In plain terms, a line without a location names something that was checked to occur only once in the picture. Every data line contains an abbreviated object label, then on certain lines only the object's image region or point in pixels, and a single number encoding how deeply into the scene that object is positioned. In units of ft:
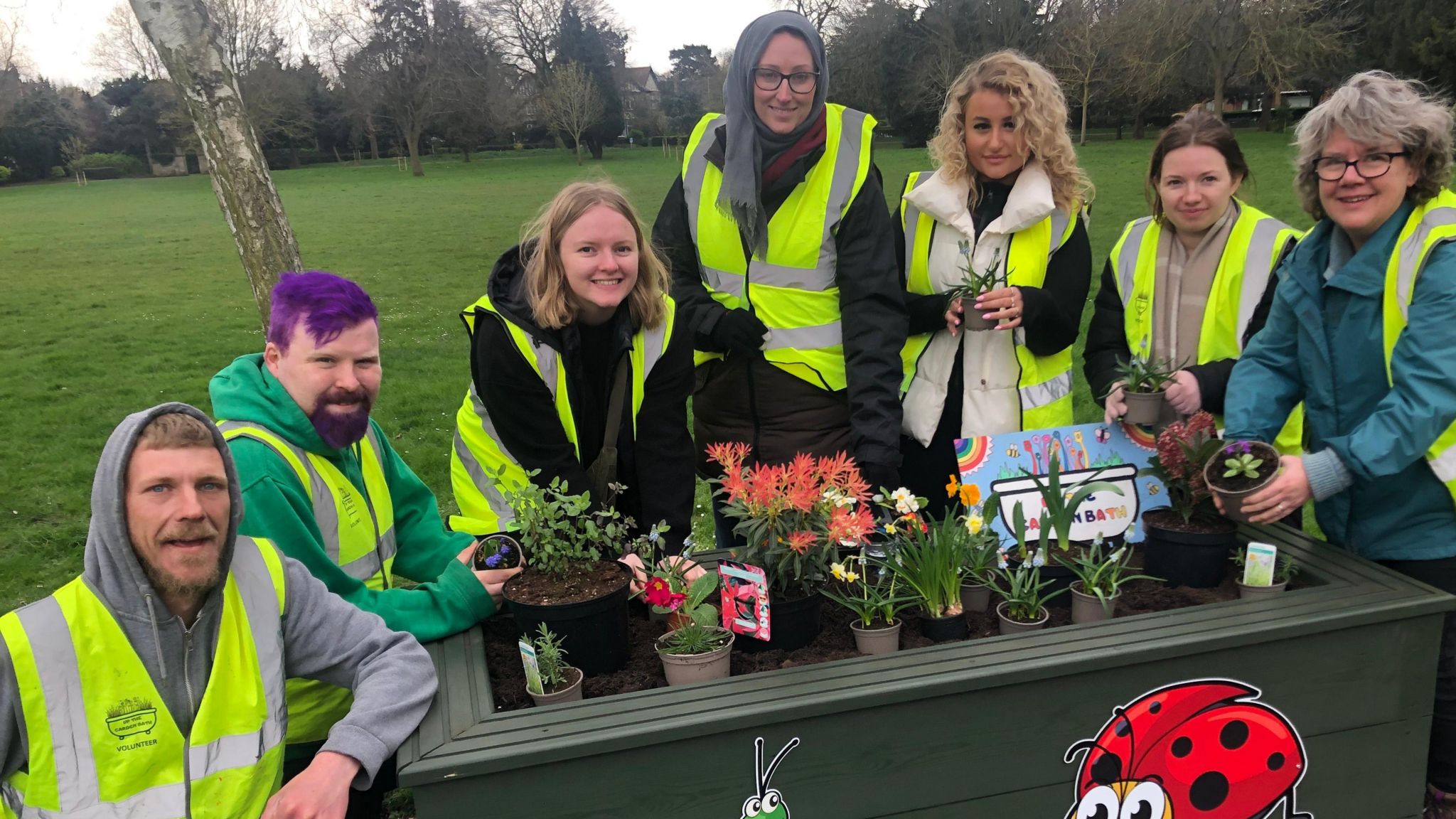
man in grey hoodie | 5.68
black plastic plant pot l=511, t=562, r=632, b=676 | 6.92
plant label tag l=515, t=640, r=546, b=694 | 6.56
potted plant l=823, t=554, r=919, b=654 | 7.27
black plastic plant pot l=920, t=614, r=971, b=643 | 7.47
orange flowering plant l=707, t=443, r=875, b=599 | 7.30
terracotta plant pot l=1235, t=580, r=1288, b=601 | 7.89
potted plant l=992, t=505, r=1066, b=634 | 7.57
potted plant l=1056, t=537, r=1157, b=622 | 7.64
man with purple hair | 7.18
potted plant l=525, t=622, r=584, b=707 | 6.65
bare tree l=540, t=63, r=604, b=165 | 147.54
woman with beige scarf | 9.13
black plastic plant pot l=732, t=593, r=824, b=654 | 7.30
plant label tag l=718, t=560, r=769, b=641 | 7.14
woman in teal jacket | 7.30
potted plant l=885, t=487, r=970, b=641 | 7.52
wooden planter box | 6.04
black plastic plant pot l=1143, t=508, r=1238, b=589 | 8.23
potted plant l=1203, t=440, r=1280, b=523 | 7.84
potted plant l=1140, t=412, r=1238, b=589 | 8.26
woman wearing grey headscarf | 9.50
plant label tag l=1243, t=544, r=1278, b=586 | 7.95
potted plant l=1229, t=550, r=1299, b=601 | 7.93
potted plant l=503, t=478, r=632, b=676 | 6.97
